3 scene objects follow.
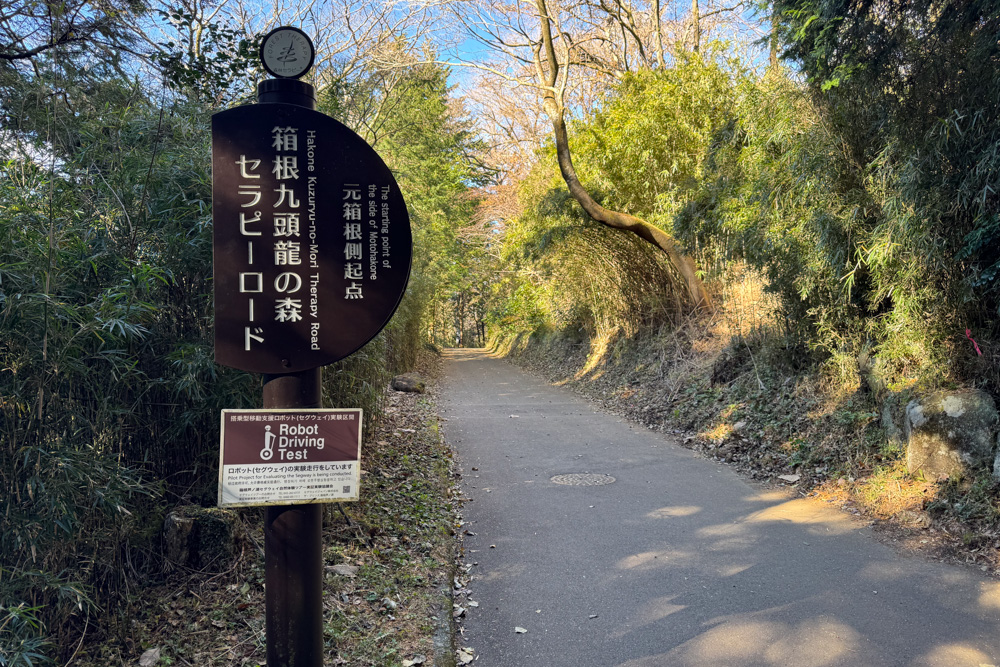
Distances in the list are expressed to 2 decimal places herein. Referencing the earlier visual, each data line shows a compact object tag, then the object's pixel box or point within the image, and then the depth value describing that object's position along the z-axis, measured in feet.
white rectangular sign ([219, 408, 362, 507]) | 7.04
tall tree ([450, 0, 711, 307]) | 38.73
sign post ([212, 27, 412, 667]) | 7.18
